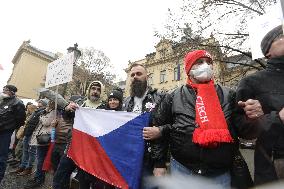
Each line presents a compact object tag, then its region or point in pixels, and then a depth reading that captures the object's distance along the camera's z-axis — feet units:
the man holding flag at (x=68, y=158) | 6.51
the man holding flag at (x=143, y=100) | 4.75
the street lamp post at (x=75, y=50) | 12.92
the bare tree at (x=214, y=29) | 22.51
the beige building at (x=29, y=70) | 72.93
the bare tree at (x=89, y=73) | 47.77
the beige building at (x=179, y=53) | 22.58
